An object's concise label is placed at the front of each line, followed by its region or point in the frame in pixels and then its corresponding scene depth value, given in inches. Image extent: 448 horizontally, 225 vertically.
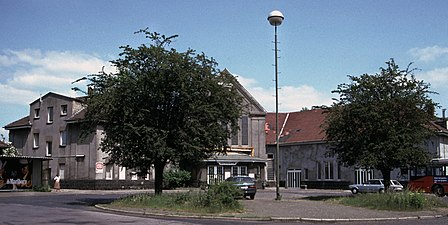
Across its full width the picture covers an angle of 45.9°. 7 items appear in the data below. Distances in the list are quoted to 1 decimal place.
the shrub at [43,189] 1769.2
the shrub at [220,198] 844.6
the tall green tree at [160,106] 1019.3
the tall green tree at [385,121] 1132.5
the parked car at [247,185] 1310.3
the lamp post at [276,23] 1098.7
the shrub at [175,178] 2093.8
